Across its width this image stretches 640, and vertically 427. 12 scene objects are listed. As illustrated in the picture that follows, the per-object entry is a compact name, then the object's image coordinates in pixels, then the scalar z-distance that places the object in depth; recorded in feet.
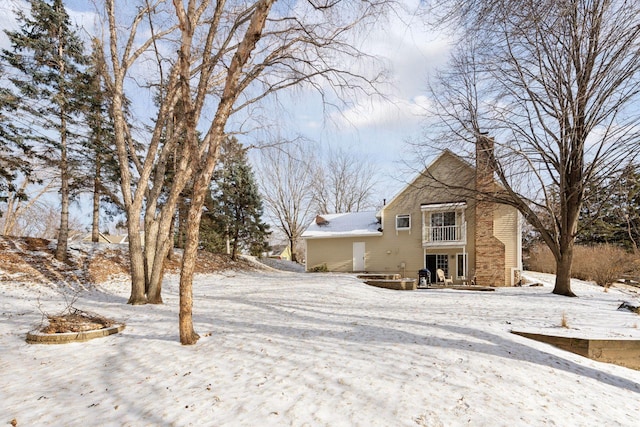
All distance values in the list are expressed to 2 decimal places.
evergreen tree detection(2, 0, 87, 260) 41.32
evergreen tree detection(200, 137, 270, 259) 76.23
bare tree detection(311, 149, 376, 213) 118.93
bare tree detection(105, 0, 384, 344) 17.63
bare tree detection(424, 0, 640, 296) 33.45
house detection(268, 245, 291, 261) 179.42
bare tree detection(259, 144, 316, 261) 106.42
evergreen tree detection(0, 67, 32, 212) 41.22
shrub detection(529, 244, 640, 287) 53.06
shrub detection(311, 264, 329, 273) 74.40
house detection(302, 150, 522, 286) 60.49
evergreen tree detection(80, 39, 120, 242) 45.88
